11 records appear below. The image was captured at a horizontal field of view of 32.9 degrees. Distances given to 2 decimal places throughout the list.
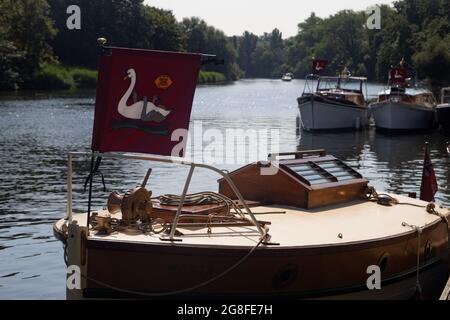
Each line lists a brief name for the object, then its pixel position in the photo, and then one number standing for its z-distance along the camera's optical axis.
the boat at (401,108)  51.06
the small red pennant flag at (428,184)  18.01
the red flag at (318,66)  53.75
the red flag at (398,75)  53.06
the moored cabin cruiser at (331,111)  50.72
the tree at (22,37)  90.00
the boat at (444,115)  49.84
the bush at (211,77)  143.40
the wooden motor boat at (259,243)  10.55
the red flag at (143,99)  10.37
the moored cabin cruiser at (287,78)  190.99
